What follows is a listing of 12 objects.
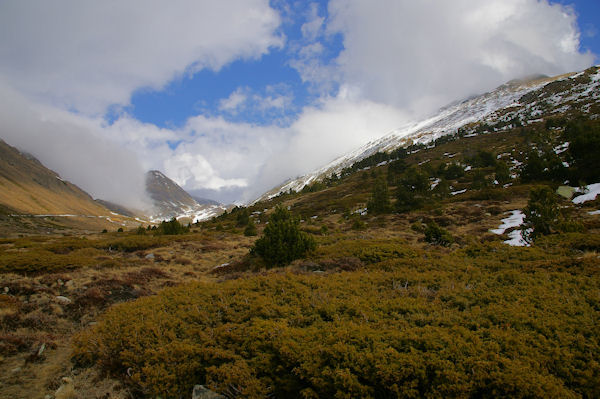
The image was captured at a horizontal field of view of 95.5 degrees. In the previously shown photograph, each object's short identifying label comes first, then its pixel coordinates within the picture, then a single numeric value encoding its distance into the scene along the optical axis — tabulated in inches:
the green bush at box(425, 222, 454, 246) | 788.0
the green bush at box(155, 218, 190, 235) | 1582.2
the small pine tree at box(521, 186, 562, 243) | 694.5
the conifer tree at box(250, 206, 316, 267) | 696.4
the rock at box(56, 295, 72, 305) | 465.1
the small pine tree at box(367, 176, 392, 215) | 1644.9
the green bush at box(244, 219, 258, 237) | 1488.7
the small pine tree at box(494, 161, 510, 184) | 1929.1
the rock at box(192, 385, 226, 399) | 222.8
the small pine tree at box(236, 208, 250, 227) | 2427.4
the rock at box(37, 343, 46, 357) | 316.9
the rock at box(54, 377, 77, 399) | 243.4
